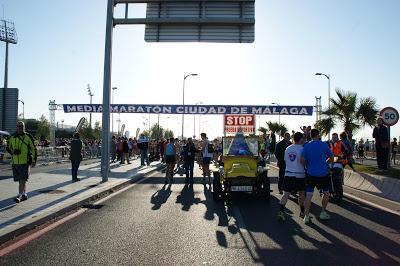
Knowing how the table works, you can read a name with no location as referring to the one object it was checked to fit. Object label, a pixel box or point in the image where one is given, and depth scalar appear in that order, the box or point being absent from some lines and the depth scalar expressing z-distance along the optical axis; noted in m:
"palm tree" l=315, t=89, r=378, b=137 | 22.11
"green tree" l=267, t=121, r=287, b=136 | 55.85
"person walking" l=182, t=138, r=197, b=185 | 17.56
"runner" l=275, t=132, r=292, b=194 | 13.55
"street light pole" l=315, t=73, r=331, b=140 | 53.29
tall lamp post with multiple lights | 57.46
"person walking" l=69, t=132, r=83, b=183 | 16.86
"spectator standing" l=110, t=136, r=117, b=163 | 31.67
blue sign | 37.45
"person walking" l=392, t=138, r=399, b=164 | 32.25
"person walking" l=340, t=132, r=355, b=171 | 13.04
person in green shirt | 10.88
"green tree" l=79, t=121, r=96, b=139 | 89.38
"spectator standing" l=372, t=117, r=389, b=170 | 16.36
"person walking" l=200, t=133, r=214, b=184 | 17.38
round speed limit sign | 15.49
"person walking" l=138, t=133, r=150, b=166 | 26.37
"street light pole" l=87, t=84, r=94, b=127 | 97.79
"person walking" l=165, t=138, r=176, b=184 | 17.44
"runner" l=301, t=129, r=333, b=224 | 9.33
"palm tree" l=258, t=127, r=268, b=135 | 62.78
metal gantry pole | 17.42
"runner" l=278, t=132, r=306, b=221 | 9.53
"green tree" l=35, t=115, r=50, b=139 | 96.81
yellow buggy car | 12.16
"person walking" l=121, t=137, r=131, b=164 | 29.09
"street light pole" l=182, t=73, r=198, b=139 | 55.06
